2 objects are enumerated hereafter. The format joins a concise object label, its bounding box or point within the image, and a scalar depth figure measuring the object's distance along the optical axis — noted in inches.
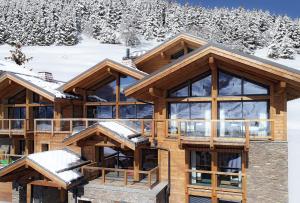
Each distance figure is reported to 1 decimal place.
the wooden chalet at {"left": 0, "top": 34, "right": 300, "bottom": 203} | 579.2
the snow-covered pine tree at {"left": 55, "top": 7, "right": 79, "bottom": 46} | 3531.0
